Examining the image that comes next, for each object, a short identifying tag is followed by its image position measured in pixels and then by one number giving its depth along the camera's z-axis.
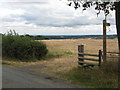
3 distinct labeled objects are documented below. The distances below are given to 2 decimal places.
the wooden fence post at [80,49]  7.54
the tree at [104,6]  6.05
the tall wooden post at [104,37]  6.44
